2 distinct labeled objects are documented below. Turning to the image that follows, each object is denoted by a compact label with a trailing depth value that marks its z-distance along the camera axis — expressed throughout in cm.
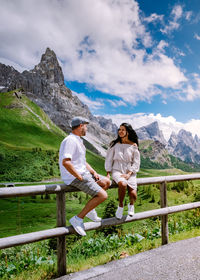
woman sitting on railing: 394
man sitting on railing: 329
